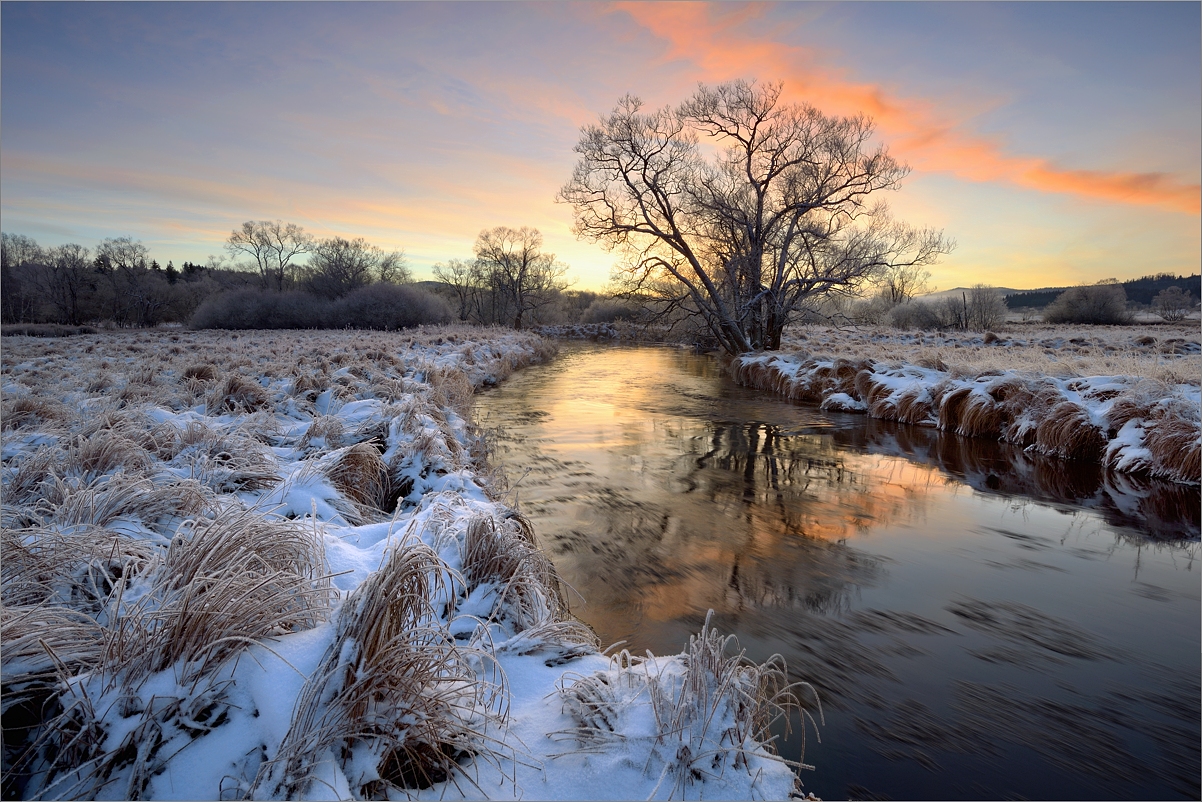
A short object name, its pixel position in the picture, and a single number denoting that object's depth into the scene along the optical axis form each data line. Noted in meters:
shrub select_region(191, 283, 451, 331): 34.59
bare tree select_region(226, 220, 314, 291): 56.72
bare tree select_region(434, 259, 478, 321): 63.16
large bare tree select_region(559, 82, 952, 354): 17.22
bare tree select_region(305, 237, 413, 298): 50.78
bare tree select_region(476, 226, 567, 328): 51.34
